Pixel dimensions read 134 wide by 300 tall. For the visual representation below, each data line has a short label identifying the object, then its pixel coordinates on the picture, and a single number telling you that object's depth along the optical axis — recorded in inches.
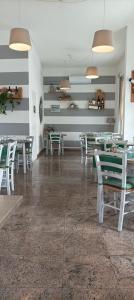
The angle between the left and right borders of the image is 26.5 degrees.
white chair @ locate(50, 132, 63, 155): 404.2
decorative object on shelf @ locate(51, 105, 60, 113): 455.8
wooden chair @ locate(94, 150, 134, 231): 127.6
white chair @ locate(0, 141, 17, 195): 182.9
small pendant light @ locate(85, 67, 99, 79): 301.6
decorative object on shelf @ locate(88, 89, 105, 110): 444.8
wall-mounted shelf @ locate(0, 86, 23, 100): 296.5
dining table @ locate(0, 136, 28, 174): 262.2
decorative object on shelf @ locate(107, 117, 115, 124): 448.3
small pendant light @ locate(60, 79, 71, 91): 385.2
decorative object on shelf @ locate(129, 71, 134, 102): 266.5
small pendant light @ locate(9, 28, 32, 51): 171.0
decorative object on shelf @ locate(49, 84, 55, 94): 450.3
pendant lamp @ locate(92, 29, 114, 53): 168.4
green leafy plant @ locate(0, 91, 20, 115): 290.4
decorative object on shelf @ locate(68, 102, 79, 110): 452.1
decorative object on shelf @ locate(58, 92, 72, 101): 449.7
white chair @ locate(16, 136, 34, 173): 274.5
